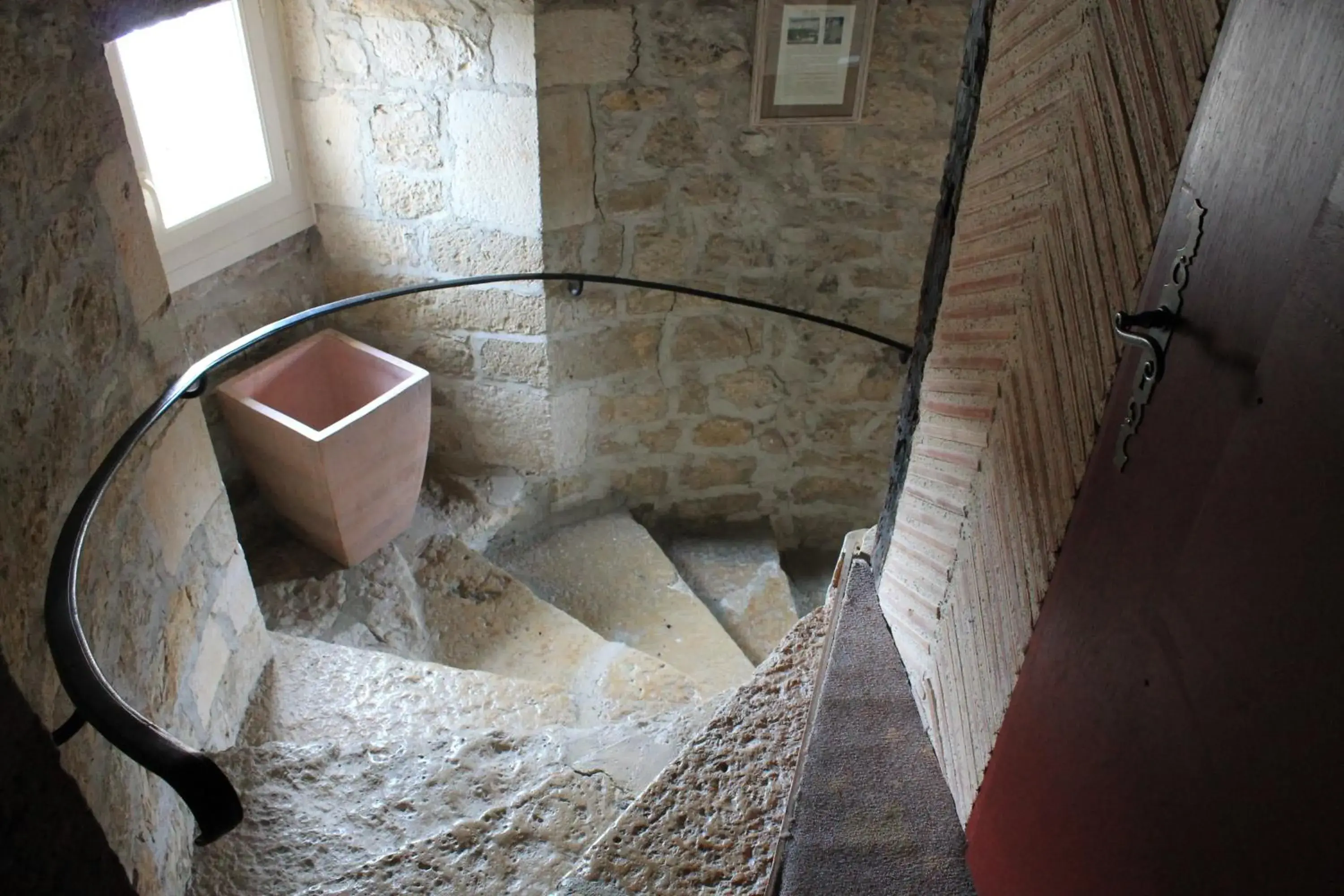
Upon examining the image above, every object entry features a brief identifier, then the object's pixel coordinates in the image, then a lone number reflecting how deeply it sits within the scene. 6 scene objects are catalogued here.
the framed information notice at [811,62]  2.80
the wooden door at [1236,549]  0.70
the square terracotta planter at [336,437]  2.65
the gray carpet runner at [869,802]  1.42
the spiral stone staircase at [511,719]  1.56
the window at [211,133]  2.47
